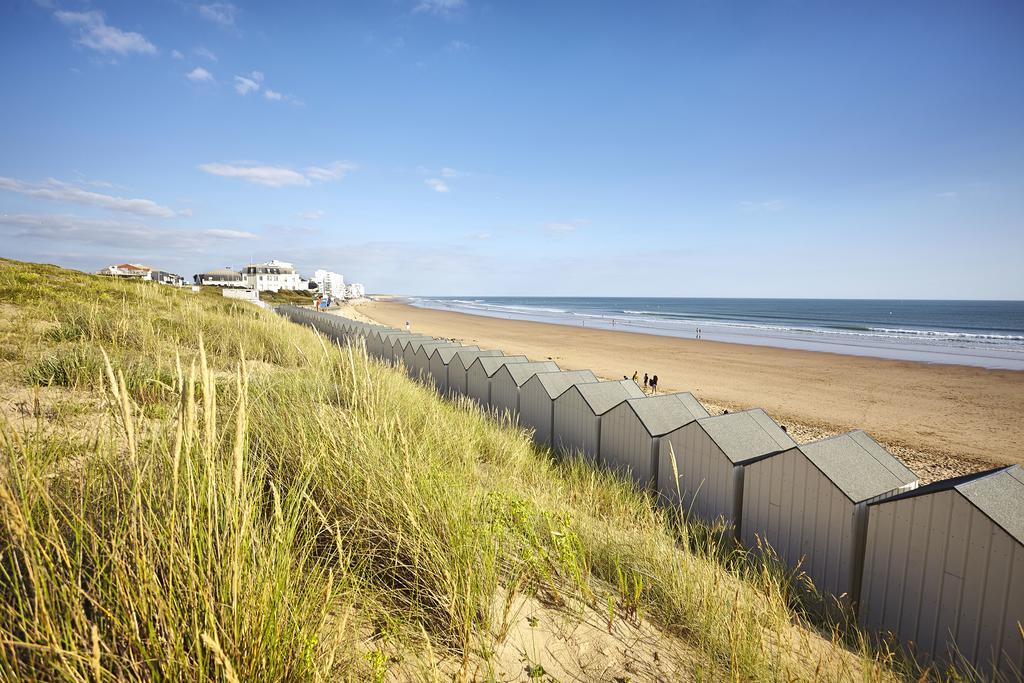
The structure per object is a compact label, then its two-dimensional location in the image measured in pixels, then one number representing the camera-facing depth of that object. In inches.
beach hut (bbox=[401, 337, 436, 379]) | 585.3
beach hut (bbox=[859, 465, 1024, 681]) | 151.6
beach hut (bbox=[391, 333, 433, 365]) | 620.6
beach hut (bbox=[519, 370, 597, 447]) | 360.2
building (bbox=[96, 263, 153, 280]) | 3181.6
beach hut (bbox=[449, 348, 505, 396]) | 467.2
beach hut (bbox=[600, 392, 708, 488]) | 276.1
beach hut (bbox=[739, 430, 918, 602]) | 193.9
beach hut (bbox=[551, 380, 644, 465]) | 317.1
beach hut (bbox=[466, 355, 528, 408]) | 428.1
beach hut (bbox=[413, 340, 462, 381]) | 542.8
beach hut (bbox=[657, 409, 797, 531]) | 237.3
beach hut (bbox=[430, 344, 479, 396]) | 506.3
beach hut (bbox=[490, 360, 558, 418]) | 393.4
